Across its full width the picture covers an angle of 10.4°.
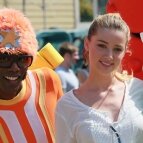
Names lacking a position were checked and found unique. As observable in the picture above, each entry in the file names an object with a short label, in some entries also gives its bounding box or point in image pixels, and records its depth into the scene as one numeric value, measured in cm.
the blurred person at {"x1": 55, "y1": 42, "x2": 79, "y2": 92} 991
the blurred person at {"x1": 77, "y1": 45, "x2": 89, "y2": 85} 1075
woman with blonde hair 327
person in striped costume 378
